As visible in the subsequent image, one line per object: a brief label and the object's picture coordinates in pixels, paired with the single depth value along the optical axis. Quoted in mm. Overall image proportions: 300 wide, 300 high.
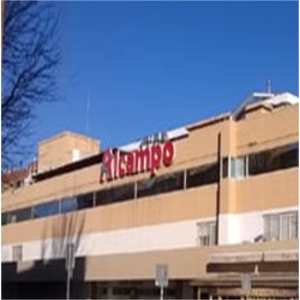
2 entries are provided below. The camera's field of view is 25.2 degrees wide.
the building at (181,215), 27211
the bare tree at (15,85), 9968
